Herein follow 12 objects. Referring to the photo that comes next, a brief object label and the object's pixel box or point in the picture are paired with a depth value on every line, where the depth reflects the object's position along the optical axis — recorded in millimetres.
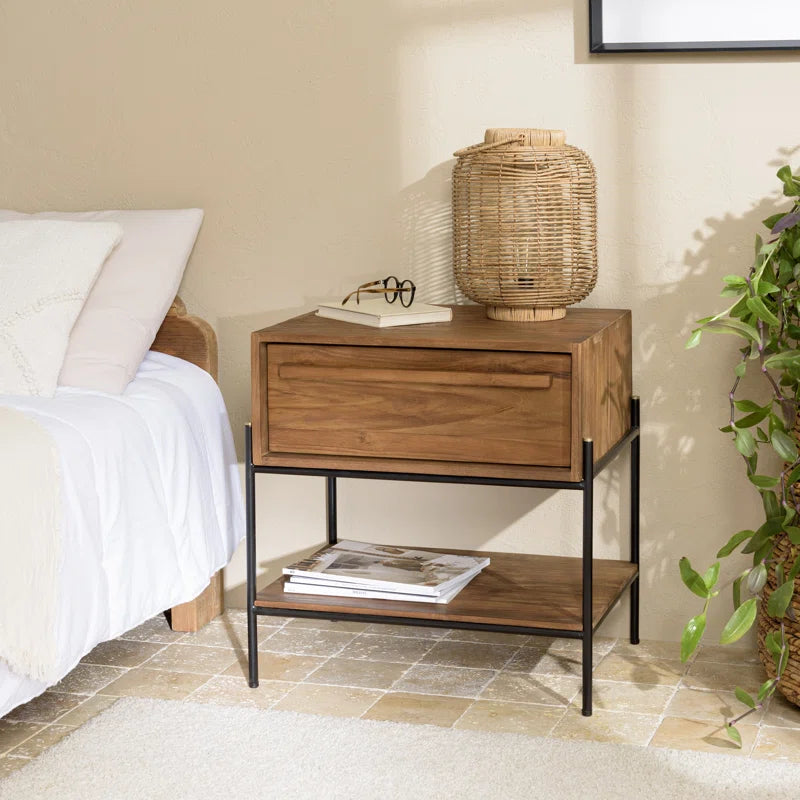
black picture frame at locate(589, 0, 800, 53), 2297
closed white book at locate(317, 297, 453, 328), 2207
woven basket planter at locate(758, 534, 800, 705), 2131
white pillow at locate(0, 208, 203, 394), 2379
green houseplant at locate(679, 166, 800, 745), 2057
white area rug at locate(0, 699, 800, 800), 1878
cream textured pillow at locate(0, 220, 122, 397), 2252
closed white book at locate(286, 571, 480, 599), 2270
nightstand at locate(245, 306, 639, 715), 2070
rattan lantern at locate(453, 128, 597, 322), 2201
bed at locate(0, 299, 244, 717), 1992
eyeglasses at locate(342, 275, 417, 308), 2338
